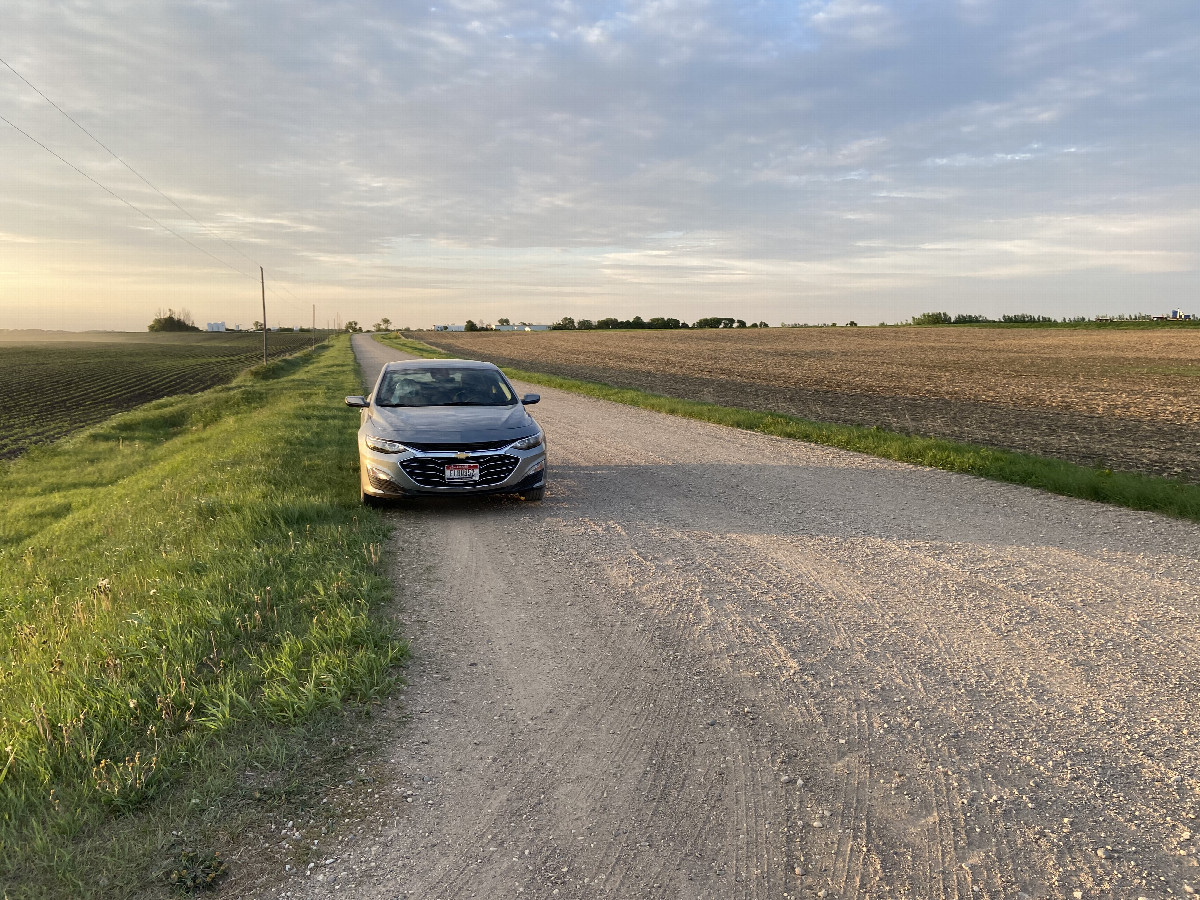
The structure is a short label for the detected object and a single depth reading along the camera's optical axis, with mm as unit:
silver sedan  7820
